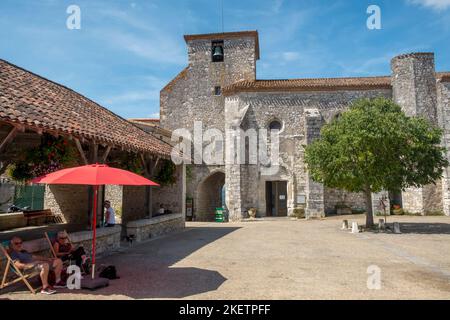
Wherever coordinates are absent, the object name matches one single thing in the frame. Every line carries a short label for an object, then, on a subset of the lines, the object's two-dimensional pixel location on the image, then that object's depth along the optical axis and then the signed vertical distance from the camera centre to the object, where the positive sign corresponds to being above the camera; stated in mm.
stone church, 20094 +4799
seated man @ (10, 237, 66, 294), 5125 -1208
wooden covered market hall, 6816 +815
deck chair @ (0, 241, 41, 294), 5012 -1327
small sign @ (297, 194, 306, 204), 20275 -690
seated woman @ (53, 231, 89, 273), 6023 -1164
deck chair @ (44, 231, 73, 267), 5996 -1012
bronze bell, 23781 +9868
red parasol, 5168 +201
